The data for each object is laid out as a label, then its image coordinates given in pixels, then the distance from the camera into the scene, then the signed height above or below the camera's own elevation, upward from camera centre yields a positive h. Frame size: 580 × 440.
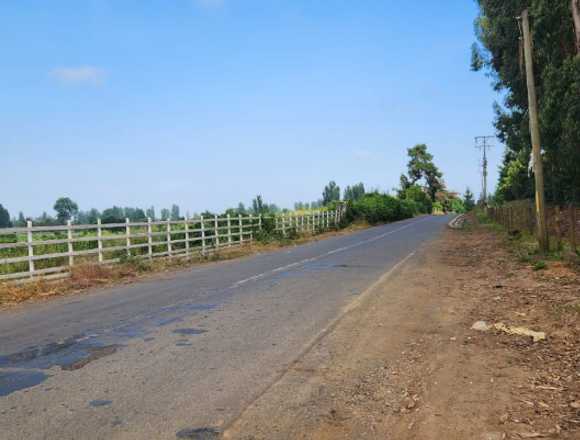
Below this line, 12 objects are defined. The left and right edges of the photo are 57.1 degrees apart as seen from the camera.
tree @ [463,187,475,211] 142.00 +1.41
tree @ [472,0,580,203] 19.92 +5.89
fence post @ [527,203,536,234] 22.97 -0.70
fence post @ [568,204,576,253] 15.25 -0.74
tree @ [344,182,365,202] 136.00 +5.90
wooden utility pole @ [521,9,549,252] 16.88 +0.68
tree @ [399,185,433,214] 112.22 +2.66
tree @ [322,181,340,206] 113.31 +4.50
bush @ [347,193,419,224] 57.72 +0.19
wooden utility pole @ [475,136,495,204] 80.81 +5.90
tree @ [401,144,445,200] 120.12 +8.96
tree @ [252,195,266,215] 34.50 +0.73
